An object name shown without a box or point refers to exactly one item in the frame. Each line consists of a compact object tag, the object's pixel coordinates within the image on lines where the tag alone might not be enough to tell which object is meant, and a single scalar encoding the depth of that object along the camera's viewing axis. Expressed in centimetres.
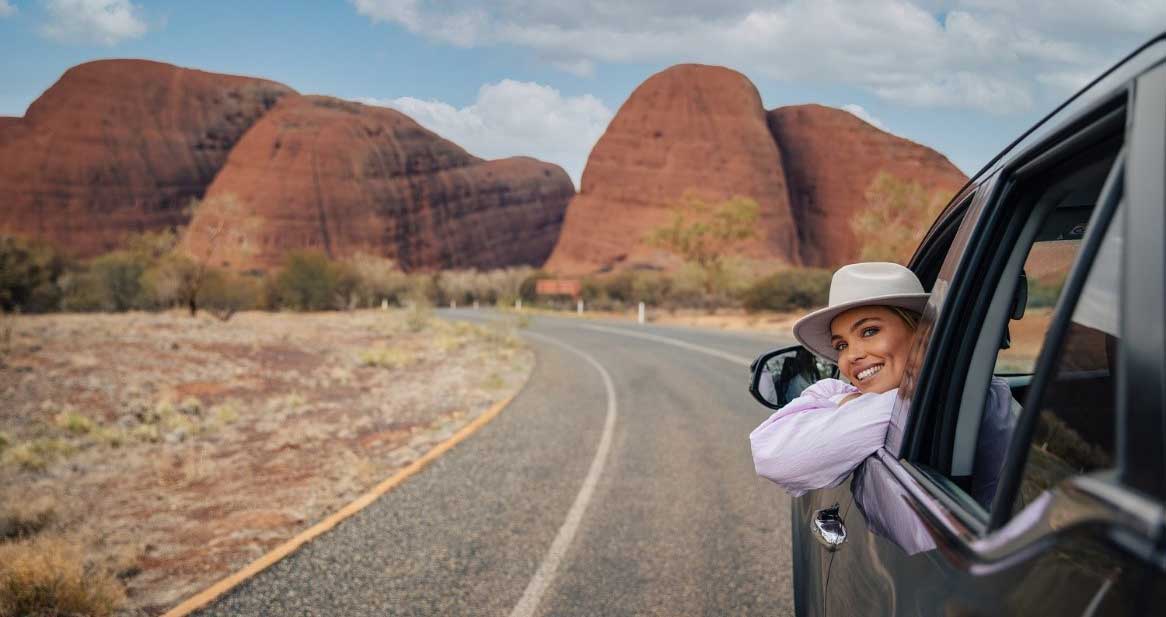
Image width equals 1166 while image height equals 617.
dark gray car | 83
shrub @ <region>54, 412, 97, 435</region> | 1084
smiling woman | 199
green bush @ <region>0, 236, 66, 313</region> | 4062
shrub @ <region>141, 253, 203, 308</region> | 4497
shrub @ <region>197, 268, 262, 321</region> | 5403
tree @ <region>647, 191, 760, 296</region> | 5362
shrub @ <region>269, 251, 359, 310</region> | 6150
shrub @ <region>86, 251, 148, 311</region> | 5147
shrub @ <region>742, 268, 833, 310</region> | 3816
